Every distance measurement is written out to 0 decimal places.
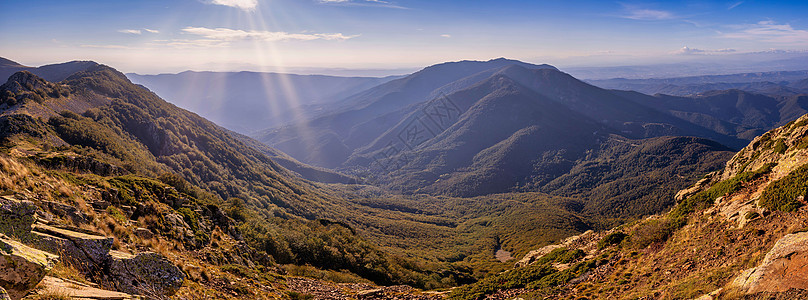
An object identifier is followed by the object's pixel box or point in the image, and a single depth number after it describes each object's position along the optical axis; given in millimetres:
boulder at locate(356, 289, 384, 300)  27328
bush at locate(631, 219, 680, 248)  20516
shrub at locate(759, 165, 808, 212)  14609
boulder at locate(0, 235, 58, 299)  7547
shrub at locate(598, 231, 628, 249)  24409
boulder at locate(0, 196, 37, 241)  9828
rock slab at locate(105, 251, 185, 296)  11357
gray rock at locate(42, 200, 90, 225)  14820
